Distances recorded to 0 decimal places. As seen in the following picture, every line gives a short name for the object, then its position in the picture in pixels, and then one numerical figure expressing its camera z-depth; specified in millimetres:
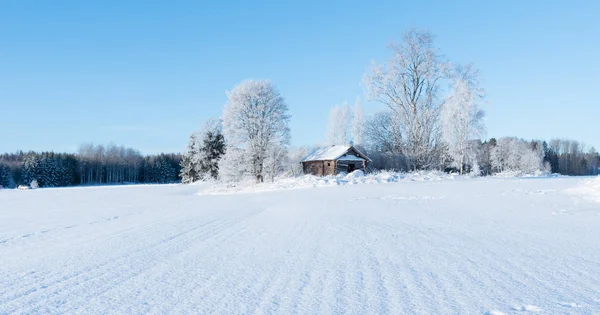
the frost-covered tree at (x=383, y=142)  30109
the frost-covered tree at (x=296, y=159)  36569
